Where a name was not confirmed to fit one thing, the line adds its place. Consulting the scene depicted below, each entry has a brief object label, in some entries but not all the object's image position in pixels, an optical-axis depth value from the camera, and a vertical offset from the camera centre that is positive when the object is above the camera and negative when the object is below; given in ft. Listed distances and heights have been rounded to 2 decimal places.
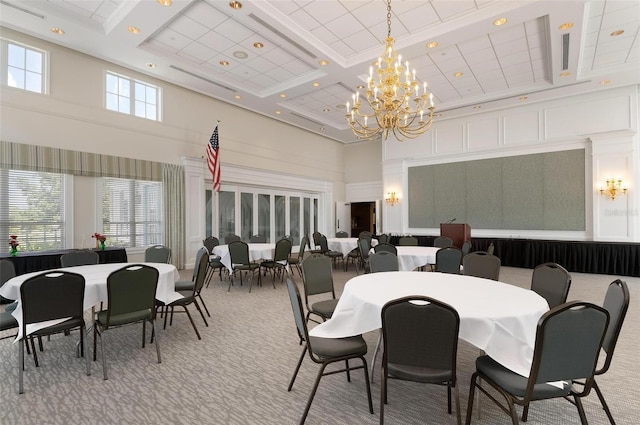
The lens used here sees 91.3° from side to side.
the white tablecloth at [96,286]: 10.00 -2.51
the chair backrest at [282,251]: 21.18 -2.68
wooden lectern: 25.93 -1.79
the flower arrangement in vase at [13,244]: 17.95 -1.80
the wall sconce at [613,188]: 26.58 +1.94
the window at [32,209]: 19.38 +0.28
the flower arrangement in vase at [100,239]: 21.06 -1.75
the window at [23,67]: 19.51 +9.41
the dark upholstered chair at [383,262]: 13.48 -2.18
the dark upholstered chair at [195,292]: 12.21 -3.36
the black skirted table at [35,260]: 17.34 -2.68
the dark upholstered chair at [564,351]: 5.49 -2.52
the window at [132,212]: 24.03 +0.07
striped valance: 19.10 +3.53
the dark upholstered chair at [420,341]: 5.96 -2.57
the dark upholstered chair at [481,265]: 13.23 -2.36
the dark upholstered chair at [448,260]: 16.35 -2.54
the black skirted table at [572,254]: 24.97 -3.74
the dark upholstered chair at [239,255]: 20.10 -2.75
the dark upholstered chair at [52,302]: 8.56 -2.53
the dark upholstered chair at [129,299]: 9.68 -2.77
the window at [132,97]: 24.26 +9.49
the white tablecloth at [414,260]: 18.45 -2.86
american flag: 27.02 +4.74
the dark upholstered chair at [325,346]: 7.27 -3.33
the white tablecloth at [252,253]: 21.01 -2.85
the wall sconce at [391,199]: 38.78 +1.60
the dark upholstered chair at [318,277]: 11.28 -2.48
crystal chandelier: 15.15 +5.62
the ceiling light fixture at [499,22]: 18.07 +11.08
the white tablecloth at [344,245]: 27.14 -2.88
